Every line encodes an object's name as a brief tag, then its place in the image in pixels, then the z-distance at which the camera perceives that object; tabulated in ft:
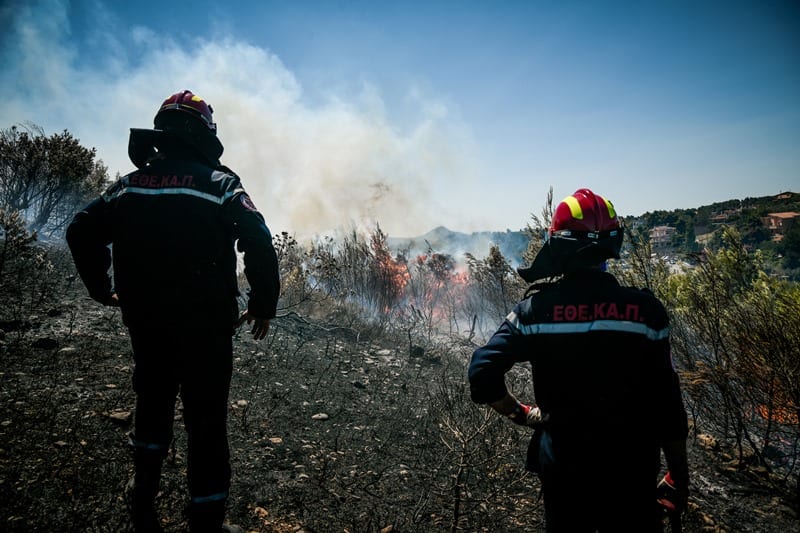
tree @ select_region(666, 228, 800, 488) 12.57
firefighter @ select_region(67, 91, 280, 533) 5.75
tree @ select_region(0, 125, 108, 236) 29.48
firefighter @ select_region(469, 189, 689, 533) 4.63
